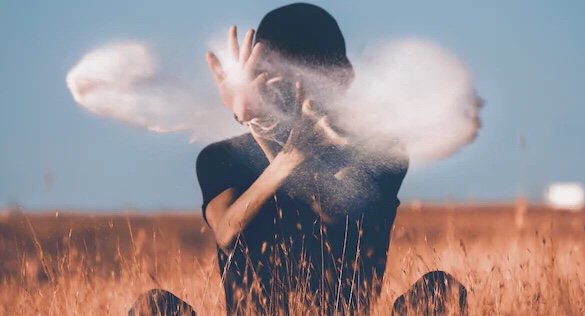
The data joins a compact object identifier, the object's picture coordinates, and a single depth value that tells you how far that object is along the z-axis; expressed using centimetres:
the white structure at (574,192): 3624
